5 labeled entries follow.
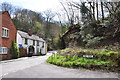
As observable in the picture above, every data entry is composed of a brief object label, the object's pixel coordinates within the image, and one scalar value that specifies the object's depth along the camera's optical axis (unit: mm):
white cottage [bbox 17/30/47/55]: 20553
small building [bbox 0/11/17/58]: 14070
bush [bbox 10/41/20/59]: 15503
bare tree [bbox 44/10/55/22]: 32222
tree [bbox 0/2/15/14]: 26027
